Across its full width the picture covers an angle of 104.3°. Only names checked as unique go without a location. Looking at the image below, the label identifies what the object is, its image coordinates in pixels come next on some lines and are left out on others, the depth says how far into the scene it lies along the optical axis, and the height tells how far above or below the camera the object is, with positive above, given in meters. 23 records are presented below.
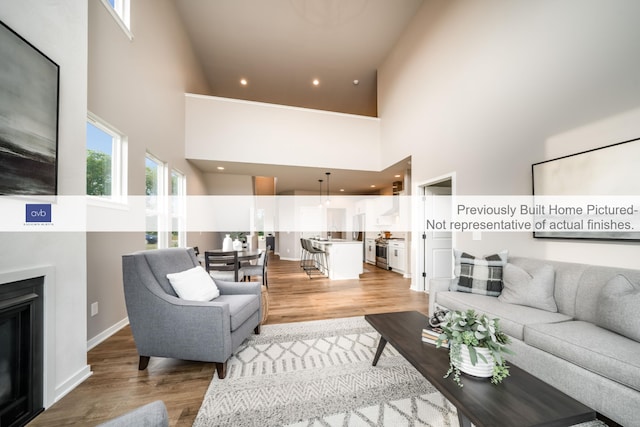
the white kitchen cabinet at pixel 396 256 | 6.12 -1.02
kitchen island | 5.54 -0.99
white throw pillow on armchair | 2.15 -0.62
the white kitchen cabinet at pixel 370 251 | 7.71 -1.13
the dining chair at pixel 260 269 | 4.04 -0.86
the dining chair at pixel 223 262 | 3.42 -0.62
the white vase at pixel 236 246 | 4.07 -0.48
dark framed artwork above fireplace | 1.38 +0.60
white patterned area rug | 1.54 -1.26
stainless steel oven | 6.89 -1.11
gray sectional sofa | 1.36 -0.82
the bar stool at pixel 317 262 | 5.95 -1.23
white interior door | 4.65 -0.51
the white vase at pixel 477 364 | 1.28 -0.77
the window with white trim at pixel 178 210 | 4.71 +0.14
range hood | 7.14 +0.46
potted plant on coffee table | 1.26 -0.69
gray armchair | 1.90 -0.82
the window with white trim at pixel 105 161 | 2.53 +0.63
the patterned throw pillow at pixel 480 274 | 2.61 -0.64
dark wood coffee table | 1.01 -0.84
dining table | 3.69 -0.60
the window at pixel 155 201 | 3.66 +0.25
